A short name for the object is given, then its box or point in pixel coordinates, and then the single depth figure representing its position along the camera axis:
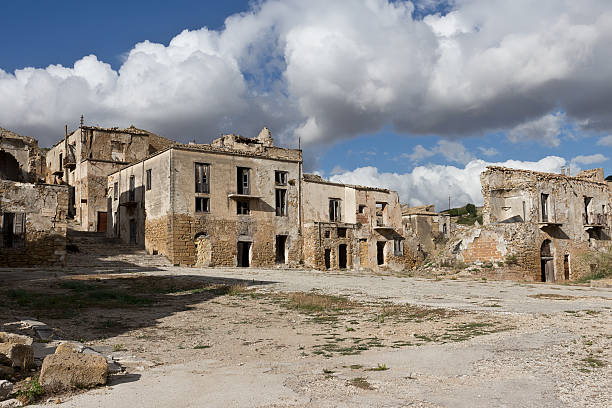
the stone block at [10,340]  6.48
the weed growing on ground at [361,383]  5.87
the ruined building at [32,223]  24.44
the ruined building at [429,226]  56.94
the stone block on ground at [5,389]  5.54
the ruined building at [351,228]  36.72
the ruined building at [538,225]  28.72
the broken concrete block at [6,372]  6.08
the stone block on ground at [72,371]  5.90
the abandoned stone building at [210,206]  31.22
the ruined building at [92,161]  39.19
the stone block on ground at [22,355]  6.34
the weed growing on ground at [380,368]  6.70
